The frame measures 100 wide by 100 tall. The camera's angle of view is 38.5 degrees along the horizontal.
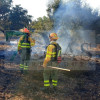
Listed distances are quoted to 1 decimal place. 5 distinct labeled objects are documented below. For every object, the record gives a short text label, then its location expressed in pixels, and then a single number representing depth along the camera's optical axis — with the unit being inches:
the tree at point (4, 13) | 980.1
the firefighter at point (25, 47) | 235.2
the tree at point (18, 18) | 1013.8
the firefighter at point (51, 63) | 172.7
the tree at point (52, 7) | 647.8
